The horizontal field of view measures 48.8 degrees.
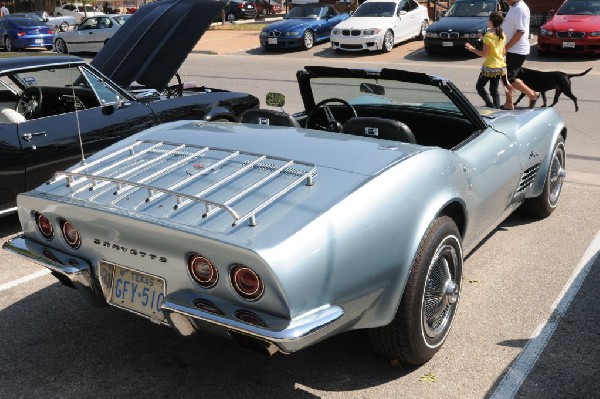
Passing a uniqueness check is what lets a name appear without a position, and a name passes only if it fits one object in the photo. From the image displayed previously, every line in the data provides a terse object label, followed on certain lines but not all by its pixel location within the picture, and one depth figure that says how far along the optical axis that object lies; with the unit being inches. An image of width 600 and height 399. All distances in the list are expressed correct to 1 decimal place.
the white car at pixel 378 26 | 707.4
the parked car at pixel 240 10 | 1323.8
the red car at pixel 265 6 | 1422.2
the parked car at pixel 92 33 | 842.2
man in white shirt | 353.1
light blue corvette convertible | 105.1
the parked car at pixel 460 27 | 631.8
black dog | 362.9
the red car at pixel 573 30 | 599.2
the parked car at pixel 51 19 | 1021.7
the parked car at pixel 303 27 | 767.1
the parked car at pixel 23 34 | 943.7
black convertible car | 211.8
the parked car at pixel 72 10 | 1386.6
